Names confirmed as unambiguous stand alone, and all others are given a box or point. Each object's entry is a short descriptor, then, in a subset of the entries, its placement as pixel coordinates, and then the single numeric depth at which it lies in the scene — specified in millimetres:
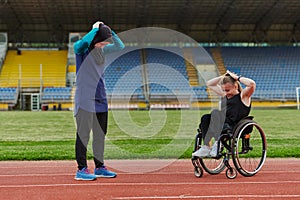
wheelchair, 6062
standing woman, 6125
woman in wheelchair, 6145
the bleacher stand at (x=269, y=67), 41550
